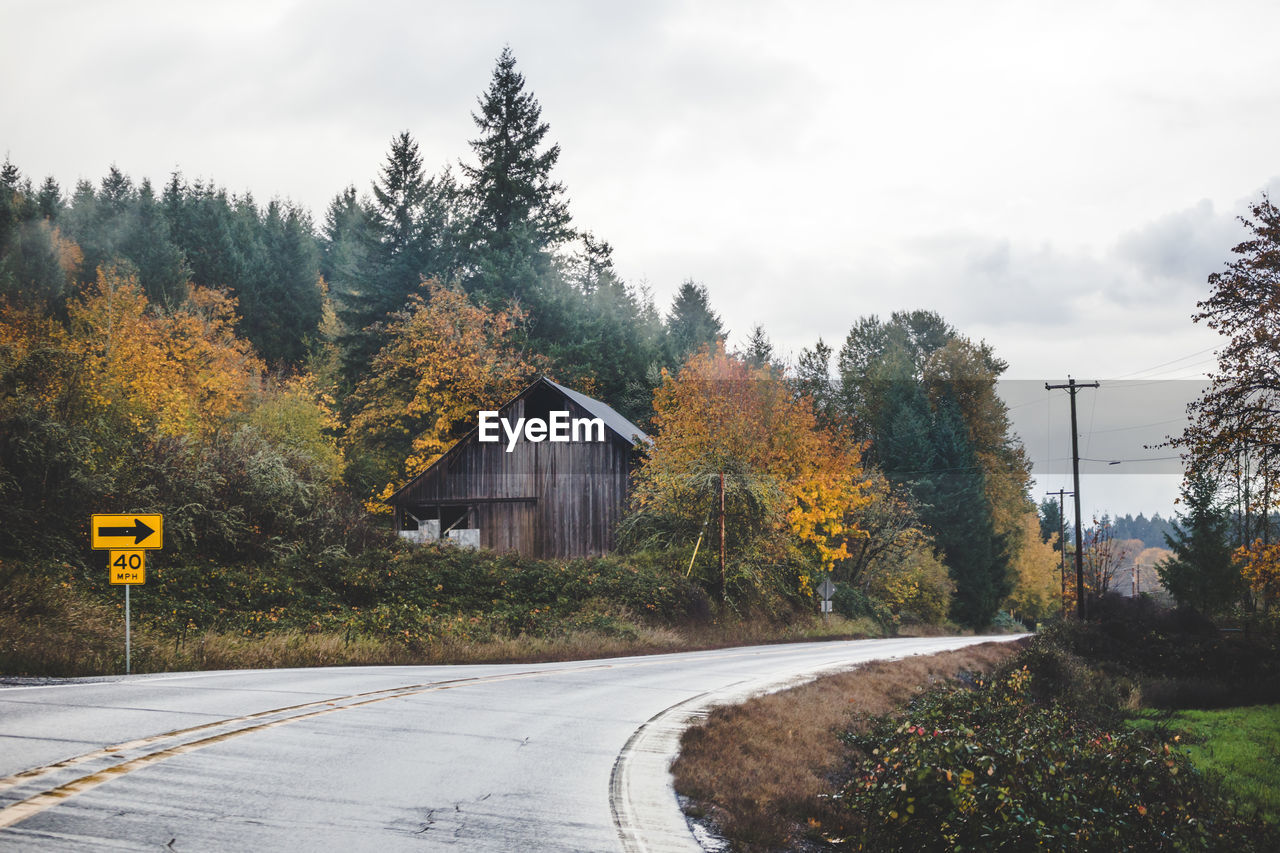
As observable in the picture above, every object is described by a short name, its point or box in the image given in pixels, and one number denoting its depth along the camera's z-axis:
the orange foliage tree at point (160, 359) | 43.56
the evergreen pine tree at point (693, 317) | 83.44
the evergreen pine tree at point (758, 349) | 70.91
